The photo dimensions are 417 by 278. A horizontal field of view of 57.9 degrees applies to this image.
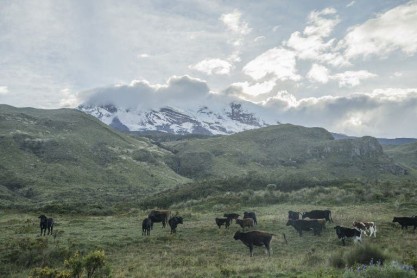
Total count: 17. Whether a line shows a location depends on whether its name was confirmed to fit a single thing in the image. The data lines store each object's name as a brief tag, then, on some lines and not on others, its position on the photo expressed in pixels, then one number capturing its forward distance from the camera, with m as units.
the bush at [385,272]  11.98
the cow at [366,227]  27.02
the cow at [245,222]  31.23
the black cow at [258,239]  23.60
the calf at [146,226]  30.74
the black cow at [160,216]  35.74
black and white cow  24.91
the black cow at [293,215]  34.31
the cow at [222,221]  32.44
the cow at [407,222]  29.05
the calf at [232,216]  35.35
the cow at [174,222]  31.65
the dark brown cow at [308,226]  28.45
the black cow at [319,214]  33.16
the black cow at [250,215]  33.94
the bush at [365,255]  17.58
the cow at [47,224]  31.76
